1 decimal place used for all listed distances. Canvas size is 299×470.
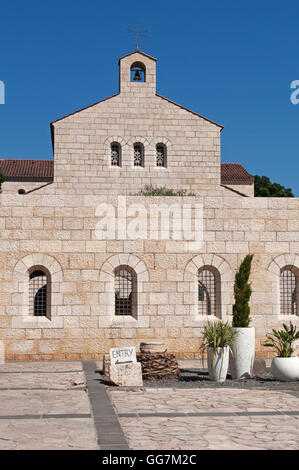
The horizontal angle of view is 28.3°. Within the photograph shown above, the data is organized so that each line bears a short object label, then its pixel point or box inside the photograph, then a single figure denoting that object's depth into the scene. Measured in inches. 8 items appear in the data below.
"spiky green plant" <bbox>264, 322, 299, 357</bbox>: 445.3
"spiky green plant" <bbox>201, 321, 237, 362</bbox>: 444.8
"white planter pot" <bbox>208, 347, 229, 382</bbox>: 442.6
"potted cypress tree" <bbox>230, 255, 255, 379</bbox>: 461.1
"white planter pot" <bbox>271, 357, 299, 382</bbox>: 439.8
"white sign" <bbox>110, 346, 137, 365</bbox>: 424.2
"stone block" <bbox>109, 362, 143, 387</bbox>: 412.8
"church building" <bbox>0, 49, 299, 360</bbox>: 562.9
